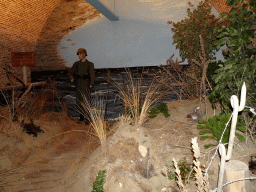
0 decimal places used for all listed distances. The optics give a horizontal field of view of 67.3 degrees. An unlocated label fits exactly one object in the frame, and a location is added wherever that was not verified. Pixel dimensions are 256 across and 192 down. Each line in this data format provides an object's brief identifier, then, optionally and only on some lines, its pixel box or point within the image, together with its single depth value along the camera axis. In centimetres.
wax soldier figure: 480
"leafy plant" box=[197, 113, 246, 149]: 206
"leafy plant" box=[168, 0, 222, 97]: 371
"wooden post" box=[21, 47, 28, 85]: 502
